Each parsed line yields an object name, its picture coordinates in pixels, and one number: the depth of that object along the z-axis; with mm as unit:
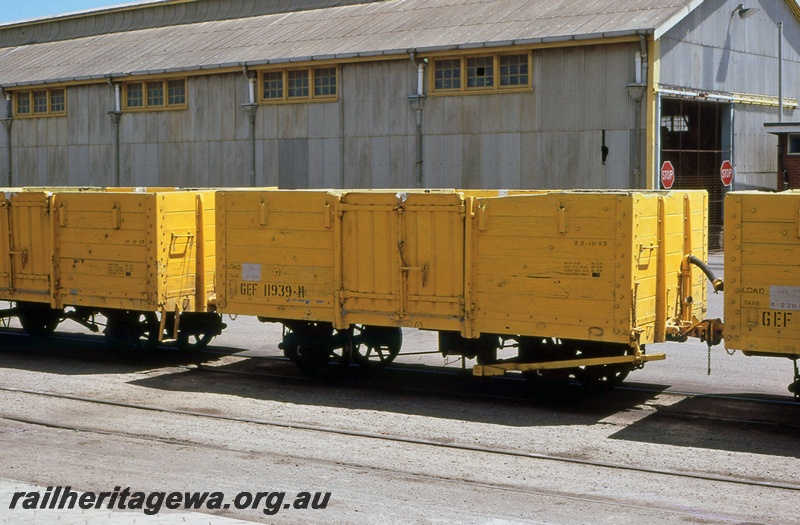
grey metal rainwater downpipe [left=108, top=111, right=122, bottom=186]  35750
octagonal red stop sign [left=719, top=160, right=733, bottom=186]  31531
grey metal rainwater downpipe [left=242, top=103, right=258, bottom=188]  32312
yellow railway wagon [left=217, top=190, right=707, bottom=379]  11711
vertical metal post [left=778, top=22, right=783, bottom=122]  33500
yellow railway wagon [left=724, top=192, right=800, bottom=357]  10688
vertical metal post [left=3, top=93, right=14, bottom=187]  39219
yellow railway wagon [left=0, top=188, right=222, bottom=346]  15039
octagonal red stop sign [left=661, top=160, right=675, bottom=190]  27609
